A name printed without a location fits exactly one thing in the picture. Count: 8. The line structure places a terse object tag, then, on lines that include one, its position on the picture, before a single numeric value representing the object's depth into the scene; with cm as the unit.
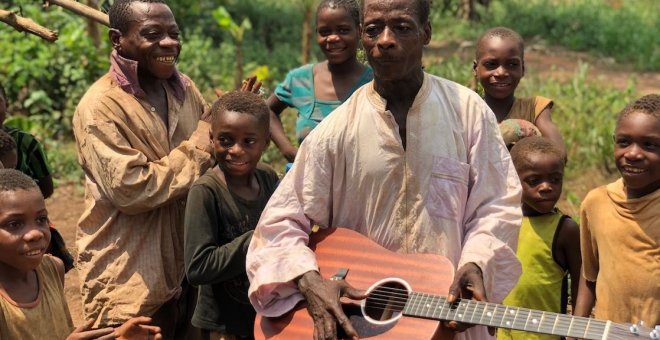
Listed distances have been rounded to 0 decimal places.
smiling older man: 419
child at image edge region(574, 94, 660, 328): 389
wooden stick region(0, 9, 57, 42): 449
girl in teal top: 522
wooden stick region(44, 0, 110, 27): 477
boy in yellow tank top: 453
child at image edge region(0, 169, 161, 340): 351
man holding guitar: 343
